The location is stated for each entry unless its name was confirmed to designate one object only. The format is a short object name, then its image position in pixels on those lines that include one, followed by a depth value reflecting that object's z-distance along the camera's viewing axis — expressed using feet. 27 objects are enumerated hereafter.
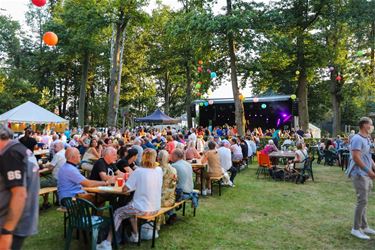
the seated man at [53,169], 19.89
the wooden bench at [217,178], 25.23
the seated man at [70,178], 14.17
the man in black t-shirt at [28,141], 27.48
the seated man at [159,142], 37.02
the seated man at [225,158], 27.73
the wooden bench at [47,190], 18.41
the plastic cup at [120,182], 15.57
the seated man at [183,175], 18.60
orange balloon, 26.93
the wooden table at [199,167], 24.72
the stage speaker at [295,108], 66.13
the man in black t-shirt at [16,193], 6.93
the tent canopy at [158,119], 72.96
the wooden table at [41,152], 30.67
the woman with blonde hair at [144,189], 14.10
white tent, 54.65
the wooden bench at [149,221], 14.07
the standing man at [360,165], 15.19
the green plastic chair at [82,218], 12.58
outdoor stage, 68.74
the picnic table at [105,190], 14.43
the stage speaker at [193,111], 77.90
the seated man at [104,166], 16.03
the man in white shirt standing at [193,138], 37.17
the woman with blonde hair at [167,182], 16.26
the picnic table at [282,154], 33.42
